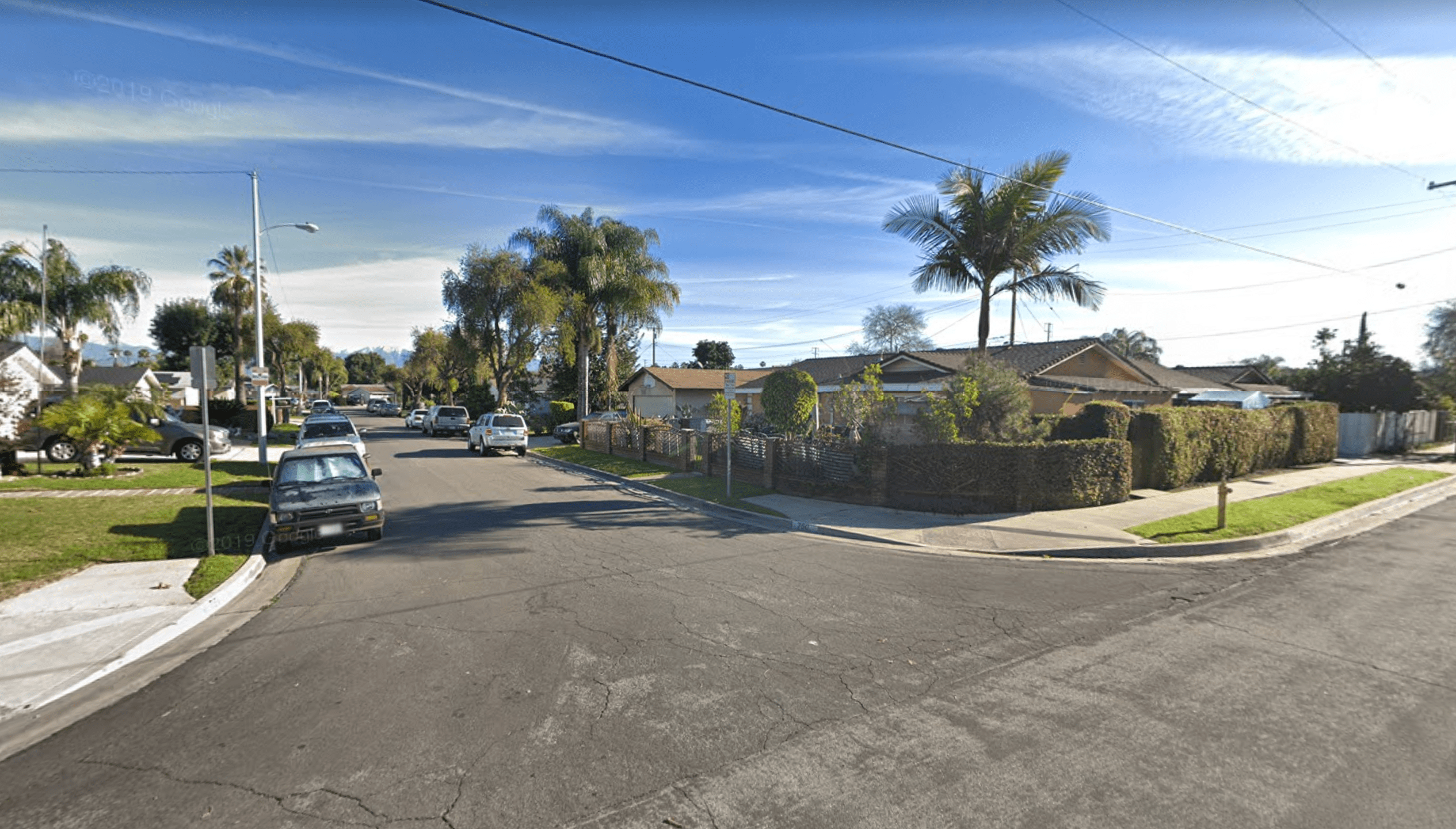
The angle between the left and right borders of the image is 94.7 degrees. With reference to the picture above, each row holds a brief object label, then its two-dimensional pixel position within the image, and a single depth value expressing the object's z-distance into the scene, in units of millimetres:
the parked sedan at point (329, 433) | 19172
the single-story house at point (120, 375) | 38278
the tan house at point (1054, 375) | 22375
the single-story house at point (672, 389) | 40562
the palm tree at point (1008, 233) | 17344
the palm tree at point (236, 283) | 38094
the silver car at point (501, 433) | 26734
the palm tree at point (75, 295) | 30297
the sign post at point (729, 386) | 14688
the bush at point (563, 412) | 42062
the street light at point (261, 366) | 20852
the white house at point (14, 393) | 15086
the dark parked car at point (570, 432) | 34094
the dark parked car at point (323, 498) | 9672
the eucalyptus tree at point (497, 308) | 39625
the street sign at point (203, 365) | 8516
